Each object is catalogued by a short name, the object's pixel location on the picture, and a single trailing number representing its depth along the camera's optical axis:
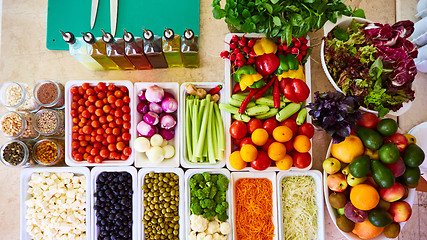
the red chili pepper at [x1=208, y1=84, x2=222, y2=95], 1.67
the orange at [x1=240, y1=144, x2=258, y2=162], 1.49
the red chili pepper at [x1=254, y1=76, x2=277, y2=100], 1.61
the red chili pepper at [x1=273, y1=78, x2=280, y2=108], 1.58
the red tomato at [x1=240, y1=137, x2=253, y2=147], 1.56
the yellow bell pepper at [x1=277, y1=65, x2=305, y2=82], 1.56
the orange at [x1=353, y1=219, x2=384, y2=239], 1.50
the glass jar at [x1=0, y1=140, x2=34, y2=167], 1.56
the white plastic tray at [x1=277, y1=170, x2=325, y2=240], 1.64
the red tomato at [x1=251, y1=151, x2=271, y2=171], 1.52
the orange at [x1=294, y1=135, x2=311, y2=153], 1.52
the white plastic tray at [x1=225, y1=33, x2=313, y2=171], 1.62
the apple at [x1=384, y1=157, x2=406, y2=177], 1.46
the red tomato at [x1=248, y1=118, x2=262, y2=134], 1.59
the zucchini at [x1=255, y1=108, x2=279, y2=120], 1.60
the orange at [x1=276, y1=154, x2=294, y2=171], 1.53
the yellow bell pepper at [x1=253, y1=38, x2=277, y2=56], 1.55
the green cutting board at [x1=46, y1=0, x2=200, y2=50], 1.79
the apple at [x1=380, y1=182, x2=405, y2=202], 1.47
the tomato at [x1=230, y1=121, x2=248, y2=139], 1.56
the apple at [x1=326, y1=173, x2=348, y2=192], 1.53
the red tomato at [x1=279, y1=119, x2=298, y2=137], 1.58
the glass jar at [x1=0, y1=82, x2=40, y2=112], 1.61
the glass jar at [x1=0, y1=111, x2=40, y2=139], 1.57
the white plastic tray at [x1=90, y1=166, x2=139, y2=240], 1.64
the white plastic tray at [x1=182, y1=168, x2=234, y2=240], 1.61
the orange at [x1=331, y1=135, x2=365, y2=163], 1.50
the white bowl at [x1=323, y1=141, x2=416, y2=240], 1.58
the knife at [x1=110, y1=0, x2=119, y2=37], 1.77
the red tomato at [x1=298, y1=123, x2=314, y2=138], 1.57
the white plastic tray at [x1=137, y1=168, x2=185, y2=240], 1.63
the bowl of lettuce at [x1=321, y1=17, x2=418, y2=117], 1.48
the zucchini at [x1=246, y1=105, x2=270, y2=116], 1.58
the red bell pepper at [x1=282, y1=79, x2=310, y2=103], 1.51
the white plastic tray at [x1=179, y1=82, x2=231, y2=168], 1.63
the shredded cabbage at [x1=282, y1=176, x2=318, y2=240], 1.65
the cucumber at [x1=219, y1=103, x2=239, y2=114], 1.60
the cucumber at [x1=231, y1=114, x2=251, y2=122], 1.59
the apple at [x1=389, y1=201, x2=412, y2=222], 1.49
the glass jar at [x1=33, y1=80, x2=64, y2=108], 1.61
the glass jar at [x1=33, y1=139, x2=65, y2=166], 1.61
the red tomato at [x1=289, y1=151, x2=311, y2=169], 1.56
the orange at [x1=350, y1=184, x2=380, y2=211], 1.43
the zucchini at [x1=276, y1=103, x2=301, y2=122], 1.58
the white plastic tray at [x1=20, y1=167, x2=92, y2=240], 1.64
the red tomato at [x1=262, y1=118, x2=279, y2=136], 1.58
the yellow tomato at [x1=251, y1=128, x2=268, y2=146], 1.51
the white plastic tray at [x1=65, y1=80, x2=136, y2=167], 1.63
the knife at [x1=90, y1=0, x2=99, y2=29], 1.78
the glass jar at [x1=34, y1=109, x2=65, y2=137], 1.61
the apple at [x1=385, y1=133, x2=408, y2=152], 1.51
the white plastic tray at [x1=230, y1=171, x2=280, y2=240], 1.63
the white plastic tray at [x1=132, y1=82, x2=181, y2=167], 1.65
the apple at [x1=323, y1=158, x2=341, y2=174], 1.53
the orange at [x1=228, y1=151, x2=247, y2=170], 1.54
